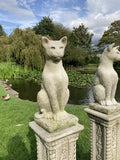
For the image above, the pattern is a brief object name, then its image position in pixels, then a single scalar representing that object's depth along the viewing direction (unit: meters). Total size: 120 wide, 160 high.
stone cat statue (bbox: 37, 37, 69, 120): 1.85
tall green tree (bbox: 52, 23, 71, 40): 26.00
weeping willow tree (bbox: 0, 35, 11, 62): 14.27
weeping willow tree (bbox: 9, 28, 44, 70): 14.39
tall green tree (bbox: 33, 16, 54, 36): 27.64
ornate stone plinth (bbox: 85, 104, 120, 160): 2.38
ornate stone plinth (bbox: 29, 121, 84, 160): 1.75
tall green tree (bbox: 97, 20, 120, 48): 23.36
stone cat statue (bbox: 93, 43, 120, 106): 2.44
